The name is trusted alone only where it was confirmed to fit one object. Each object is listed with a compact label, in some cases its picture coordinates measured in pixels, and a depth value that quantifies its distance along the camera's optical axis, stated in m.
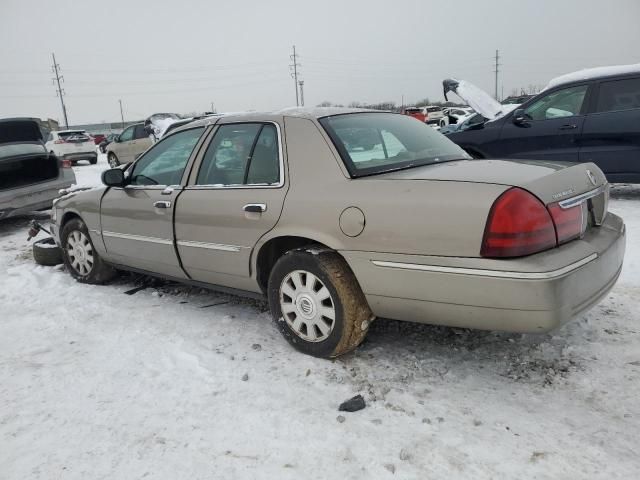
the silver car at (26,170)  7.50
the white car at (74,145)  19.55
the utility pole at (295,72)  59.09
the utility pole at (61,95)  60.71
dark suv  6.21
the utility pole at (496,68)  69.31
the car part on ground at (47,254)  5.39
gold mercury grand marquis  2.29
